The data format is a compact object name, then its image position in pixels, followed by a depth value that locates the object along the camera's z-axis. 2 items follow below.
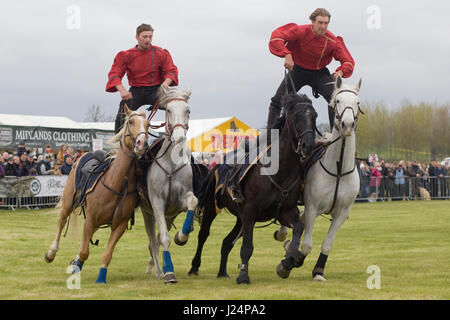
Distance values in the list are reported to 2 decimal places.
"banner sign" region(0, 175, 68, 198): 21.97
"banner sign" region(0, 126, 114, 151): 24.86
